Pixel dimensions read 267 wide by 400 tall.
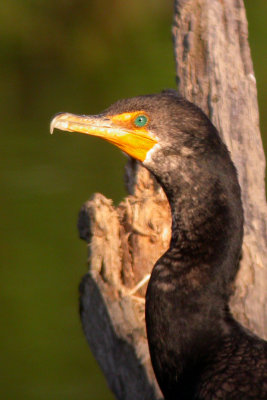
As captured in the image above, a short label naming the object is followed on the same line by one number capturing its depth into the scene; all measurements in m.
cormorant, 6.71
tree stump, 7.97
